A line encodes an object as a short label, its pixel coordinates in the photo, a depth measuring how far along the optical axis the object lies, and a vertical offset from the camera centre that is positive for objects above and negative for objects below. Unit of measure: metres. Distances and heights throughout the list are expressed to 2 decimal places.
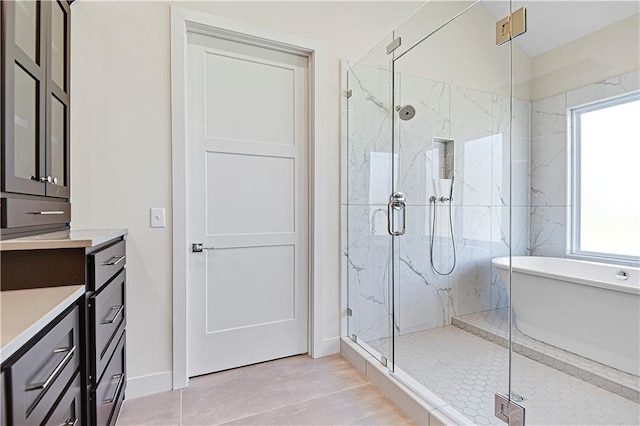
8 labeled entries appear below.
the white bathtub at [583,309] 1.81 -0.62
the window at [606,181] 2.11 +0.22
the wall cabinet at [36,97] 1.14 +0.48
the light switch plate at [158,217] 1.90 -0.03
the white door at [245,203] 2.10 +0.07
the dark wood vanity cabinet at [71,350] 0.69 -0.39
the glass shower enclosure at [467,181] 2.10 +0.26
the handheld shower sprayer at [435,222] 2.66 -0.09
